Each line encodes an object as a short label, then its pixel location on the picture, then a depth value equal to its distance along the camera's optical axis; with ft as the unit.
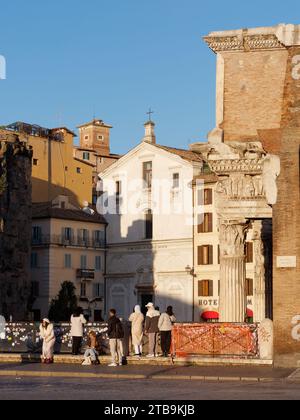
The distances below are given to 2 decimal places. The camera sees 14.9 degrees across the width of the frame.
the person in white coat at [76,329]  120.47
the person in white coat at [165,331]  114.01
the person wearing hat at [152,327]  115.14
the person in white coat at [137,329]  116.67
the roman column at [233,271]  117.60
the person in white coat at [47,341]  115.03
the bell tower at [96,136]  388.78
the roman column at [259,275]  137.28
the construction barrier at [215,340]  108.37
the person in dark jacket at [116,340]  108.68
